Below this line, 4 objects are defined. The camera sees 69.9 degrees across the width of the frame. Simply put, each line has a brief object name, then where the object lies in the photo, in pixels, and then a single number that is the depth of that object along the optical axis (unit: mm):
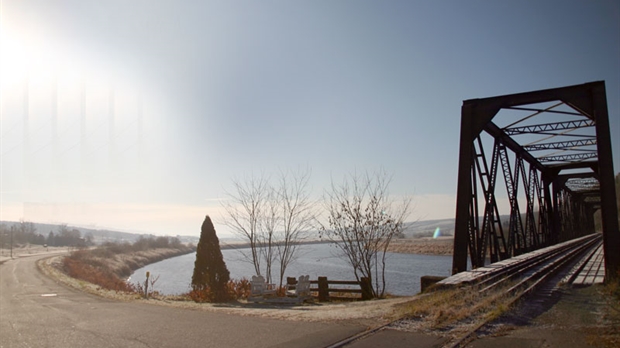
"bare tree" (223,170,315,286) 22812
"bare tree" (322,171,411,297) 21078
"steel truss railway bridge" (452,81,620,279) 12484
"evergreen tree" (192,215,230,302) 17609
